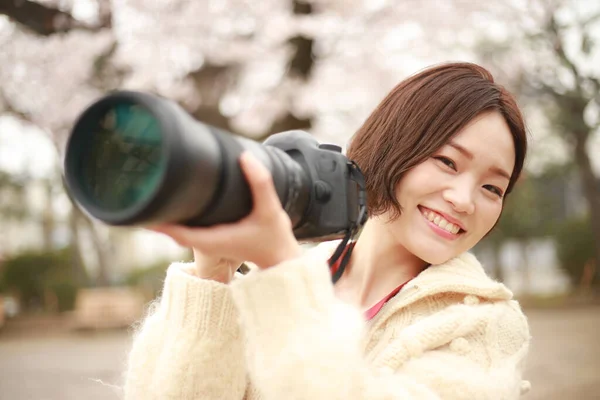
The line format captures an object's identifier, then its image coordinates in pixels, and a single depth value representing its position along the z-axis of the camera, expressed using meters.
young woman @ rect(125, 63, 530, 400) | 1.03
